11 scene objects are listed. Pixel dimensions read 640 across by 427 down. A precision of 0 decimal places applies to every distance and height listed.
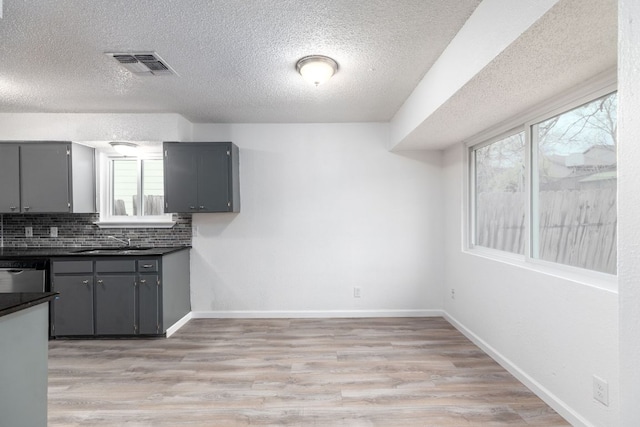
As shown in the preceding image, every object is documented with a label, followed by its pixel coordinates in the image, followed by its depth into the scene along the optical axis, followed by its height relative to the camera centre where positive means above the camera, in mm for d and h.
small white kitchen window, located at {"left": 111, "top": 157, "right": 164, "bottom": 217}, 4055 +321
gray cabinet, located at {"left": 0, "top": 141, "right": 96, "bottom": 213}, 3531 +398
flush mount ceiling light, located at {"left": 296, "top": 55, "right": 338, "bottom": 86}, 2340 +1068
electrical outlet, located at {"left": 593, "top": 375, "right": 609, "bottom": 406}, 1753 -1000
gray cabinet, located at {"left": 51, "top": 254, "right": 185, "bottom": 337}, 3293 -858
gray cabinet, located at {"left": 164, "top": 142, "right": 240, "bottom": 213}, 3645 +388
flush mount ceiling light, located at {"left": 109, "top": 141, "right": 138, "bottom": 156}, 3576 +754
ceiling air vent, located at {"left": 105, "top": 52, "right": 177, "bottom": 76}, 2297 +1121
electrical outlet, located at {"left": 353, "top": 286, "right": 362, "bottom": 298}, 4062 -1016
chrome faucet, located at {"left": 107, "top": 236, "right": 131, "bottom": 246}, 3953 -348
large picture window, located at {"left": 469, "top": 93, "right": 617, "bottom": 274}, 1905 +156
